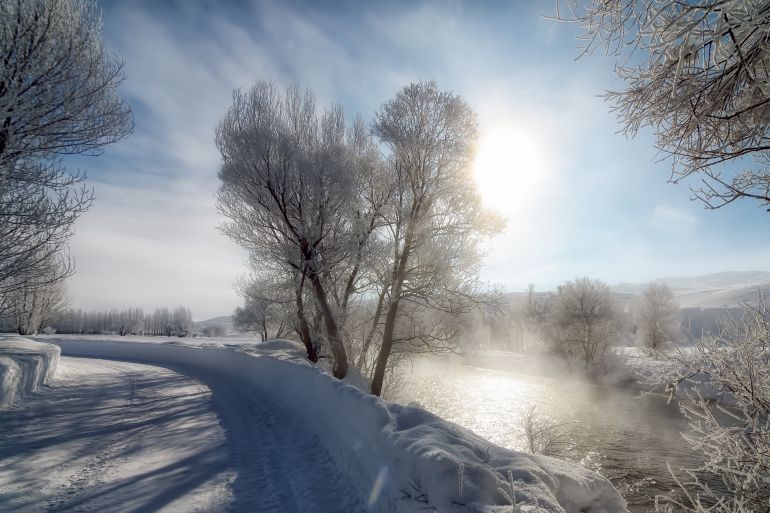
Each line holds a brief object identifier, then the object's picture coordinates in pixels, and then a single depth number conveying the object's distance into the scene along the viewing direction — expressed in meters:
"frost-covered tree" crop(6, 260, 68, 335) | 27.56
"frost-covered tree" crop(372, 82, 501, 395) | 10.08
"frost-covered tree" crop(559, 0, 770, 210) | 2.28
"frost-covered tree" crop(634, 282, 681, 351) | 40.31
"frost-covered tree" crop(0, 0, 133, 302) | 5.61
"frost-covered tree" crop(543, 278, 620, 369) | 33.22
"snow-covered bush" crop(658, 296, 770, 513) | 3.04
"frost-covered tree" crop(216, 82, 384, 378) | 10.84
